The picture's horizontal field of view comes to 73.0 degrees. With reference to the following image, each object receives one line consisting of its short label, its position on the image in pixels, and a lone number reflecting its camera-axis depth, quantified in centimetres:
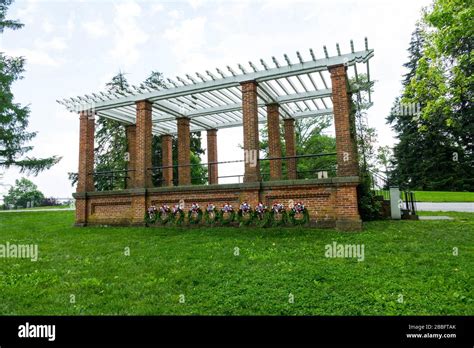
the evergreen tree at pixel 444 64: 969
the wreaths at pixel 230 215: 948
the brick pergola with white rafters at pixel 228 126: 941
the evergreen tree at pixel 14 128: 2073
